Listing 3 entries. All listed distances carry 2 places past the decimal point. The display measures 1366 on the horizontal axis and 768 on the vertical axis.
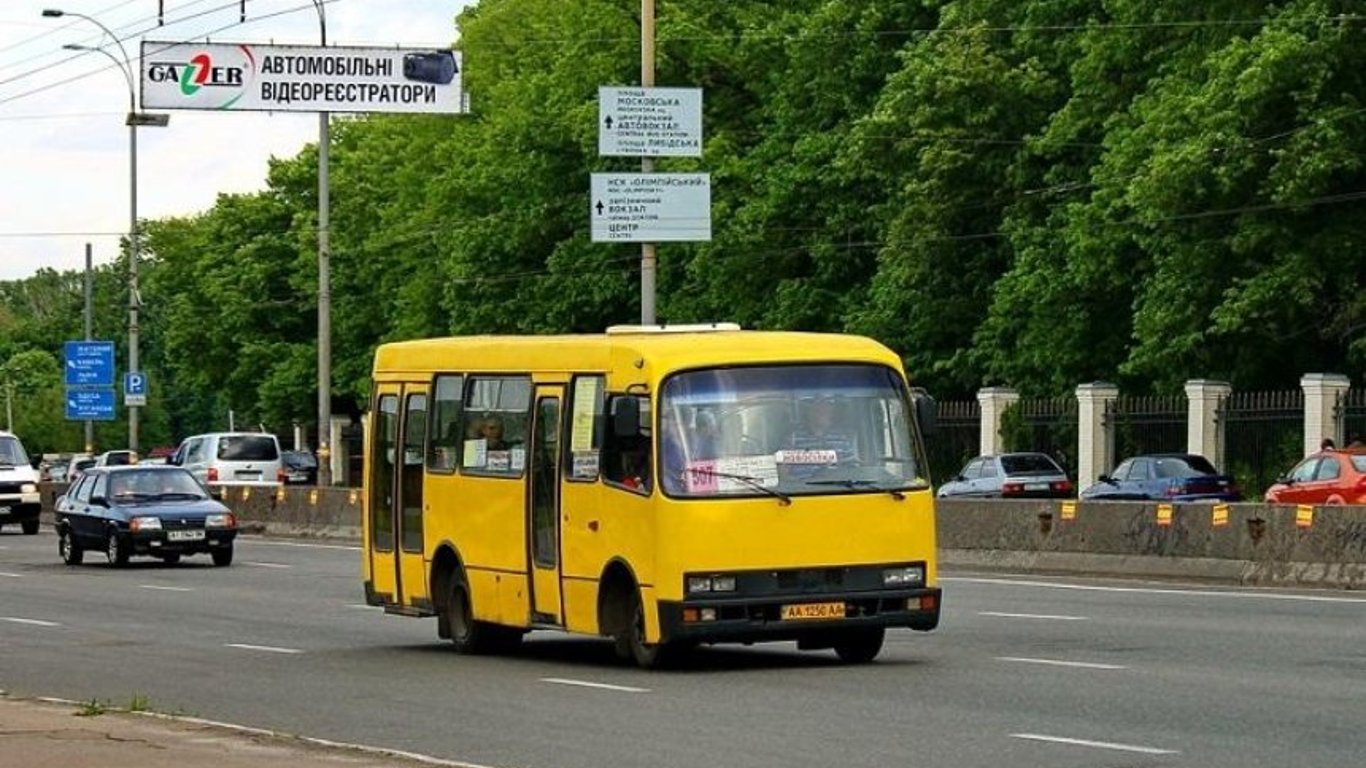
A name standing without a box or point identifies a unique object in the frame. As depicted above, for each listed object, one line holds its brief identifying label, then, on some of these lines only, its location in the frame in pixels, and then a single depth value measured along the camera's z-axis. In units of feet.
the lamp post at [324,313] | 204.64
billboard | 203.00
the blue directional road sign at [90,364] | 309.63
